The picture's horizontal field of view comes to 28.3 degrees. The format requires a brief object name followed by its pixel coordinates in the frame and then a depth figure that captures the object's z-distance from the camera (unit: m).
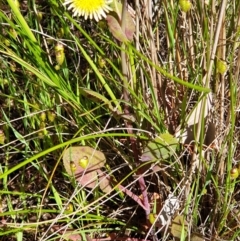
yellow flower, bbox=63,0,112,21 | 0.67
